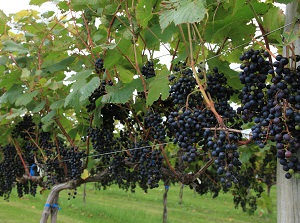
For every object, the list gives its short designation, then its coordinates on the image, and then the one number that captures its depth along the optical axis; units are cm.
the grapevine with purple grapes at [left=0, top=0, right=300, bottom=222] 160
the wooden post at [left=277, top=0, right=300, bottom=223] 158
